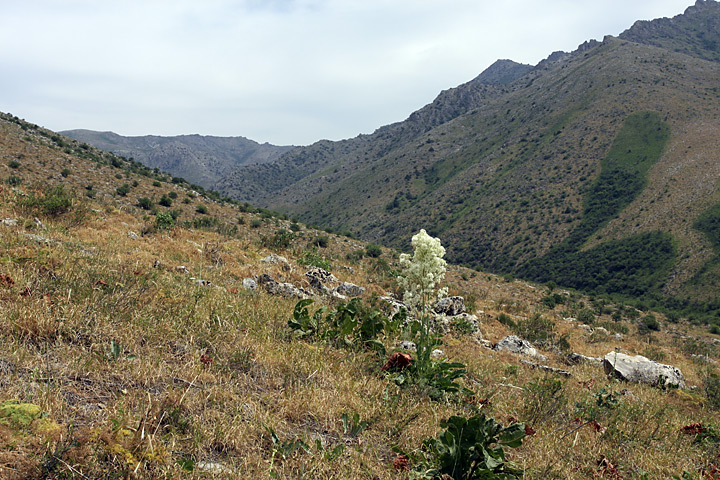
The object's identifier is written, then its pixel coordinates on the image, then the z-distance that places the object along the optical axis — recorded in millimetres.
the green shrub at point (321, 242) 23109
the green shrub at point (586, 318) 17019
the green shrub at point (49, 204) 9414
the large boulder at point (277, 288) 7727
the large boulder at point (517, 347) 9087
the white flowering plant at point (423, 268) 4949
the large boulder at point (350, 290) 10836
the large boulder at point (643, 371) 7922
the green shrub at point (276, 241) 14188
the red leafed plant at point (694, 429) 4605
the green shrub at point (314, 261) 12297
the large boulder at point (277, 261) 10625
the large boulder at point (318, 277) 10562
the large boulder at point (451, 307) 11367
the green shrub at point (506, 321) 12581
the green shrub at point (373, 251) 24109
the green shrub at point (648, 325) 21400
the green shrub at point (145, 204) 20547
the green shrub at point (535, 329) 11333
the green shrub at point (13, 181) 13547
